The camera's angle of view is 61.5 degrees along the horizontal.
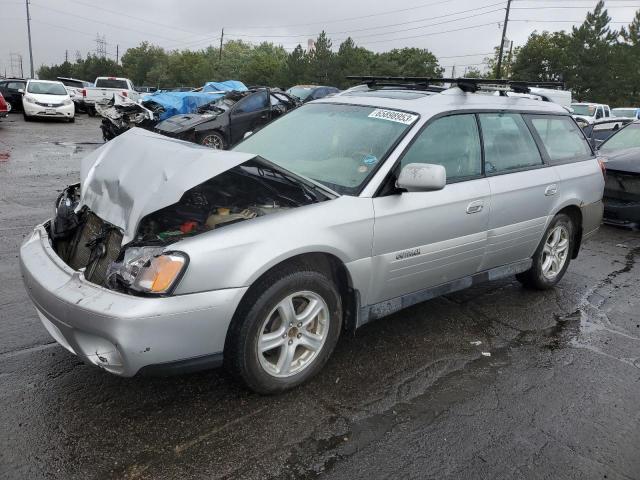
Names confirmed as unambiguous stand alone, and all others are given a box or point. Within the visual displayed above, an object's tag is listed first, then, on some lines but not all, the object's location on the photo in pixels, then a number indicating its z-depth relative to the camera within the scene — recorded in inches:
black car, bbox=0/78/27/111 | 940.6
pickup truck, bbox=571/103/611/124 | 920.6
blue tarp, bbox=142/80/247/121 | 627.5
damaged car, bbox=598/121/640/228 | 287.3
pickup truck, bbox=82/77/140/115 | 992.9
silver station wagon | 100.5
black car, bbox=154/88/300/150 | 488.1
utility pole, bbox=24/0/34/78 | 2317.9
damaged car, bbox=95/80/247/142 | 538.0
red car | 681.0
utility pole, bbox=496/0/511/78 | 1685.5
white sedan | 802.8
